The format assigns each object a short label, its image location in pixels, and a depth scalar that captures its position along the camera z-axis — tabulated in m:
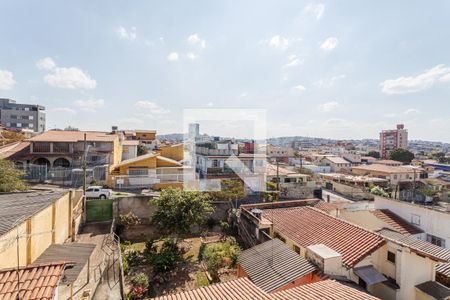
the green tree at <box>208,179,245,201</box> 17.48
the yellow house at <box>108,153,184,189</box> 20.72
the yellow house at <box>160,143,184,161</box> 29.99
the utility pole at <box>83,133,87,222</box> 14.80
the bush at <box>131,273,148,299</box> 9.28
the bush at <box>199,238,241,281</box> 10.74
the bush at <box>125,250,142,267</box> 11.84
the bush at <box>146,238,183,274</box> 11.10
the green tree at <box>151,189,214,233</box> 12.68
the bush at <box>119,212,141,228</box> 14.83
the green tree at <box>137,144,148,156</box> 35.06
